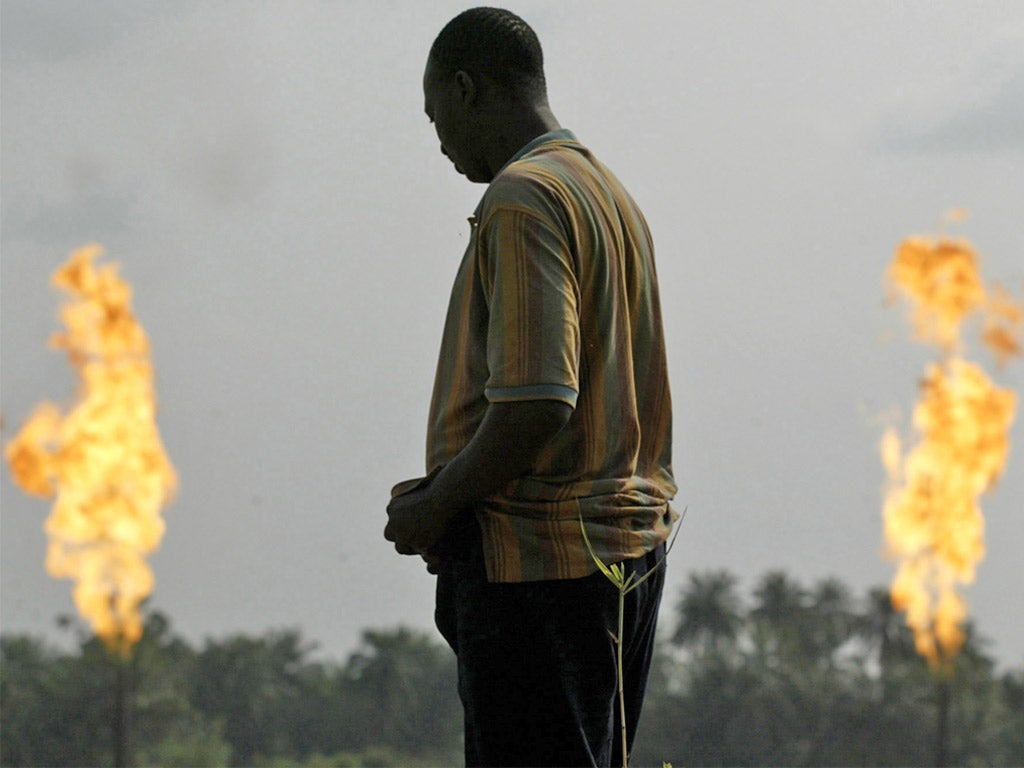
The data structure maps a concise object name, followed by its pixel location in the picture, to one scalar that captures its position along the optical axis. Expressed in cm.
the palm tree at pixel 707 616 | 9362
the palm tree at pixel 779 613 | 9288
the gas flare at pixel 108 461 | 4319
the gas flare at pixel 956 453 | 4575
